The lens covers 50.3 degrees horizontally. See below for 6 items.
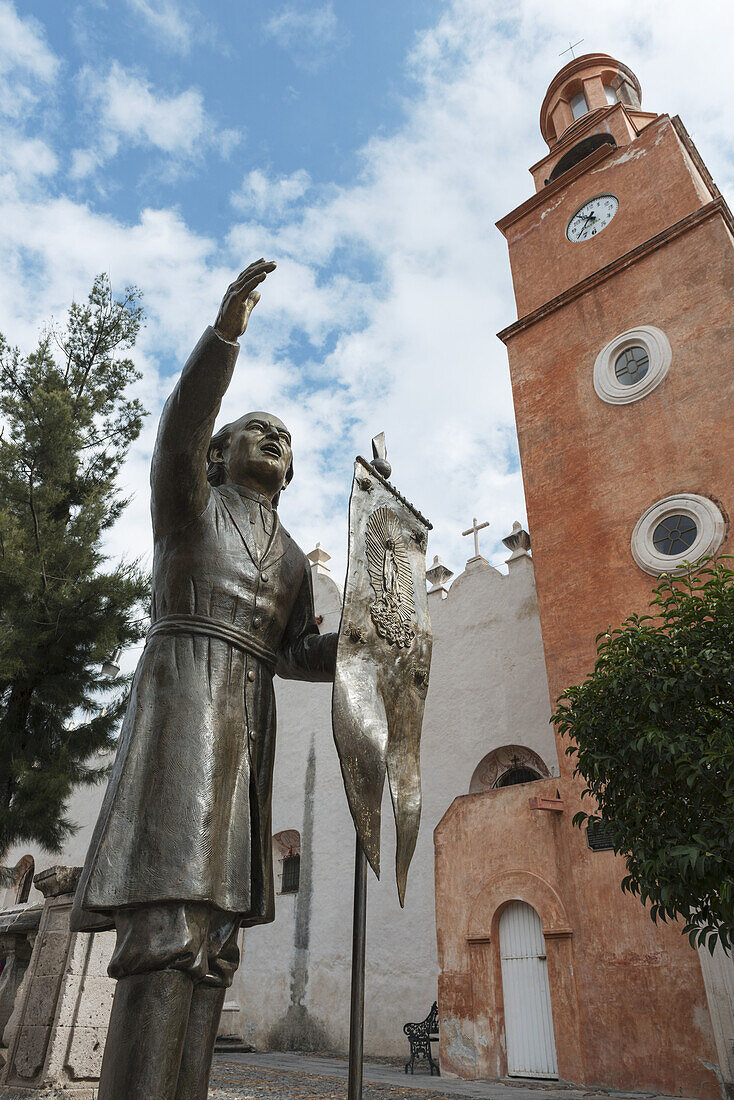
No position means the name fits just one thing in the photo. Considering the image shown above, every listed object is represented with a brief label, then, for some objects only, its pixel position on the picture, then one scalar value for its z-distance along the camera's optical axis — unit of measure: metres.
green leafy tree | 5.75
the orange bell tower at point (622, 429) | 8.34
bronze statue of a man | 1.82
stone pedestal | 3.70
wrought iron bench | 10.69
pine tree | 9.41
